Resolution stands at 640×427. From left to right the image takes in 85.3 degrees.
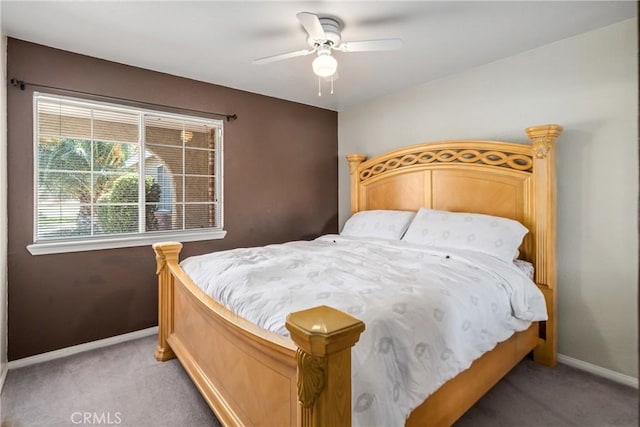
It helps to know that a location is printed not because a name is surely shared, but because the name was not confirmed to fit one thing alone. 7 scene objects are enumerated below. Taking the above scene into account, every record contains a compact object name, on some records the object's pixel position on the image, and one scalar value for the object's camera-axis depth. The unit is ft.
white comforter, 4.29
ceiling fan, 6.82
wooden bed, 3.52
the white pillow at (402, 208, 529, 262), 7.89
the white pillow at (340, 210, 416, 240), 10.26
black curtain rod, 8.13
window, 8.71
